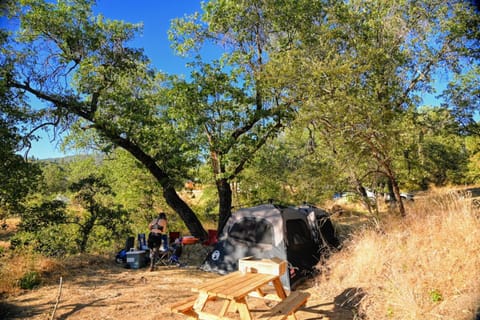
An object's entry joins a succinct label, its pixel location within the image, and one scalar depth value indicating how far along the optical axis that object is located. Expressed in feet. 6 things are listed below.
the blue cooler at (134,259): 22.58
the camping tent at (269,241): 18.85
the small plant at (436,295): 10.81
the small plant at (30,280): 16.51
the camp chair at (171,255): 23.99
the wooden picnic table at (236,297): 9.67
